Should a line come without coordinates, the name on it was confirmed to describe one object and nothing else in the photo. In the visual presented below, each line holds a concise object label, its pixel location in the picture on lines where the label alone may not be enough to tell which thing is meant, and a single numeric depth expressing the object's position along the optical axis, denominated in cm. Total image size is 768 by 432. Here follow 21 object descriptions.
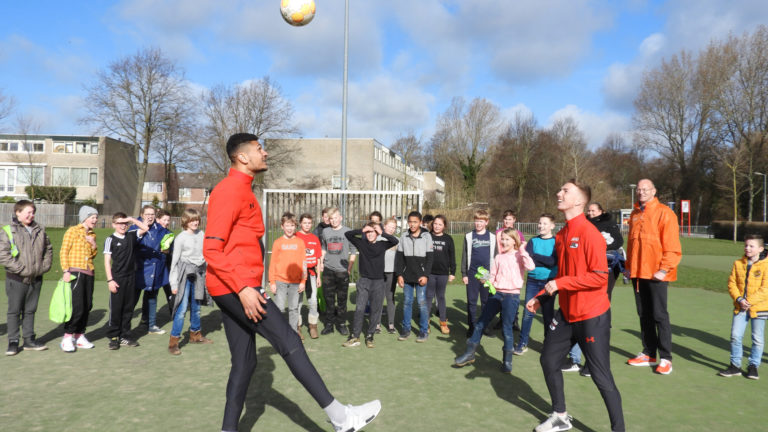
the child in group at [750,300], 550
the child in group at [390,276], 782
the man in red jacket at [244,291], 316
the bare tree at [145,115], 4181
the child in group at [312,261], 759
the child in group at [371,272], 702
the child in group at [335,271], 782
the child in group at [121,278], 648
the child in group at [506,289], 571
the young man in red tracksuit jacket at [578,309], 366
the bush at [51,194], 4922
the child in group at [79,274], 623
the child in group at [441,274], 779
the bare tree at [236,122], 4450
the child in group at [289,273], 711
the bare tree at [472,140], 4666
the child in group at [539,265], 639
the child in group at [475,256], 766
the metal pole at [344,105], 1324
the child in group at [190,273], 659
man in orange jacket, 546
